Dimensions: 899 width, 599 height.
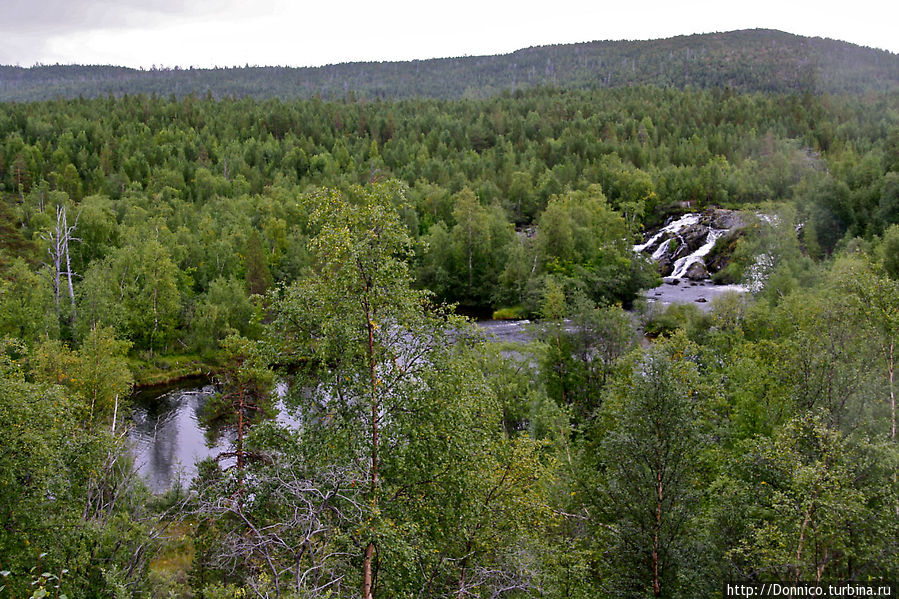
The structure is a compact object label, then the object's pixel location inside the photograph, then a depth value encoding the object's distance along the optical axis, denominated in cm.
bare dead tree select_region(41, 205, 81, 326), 4949
